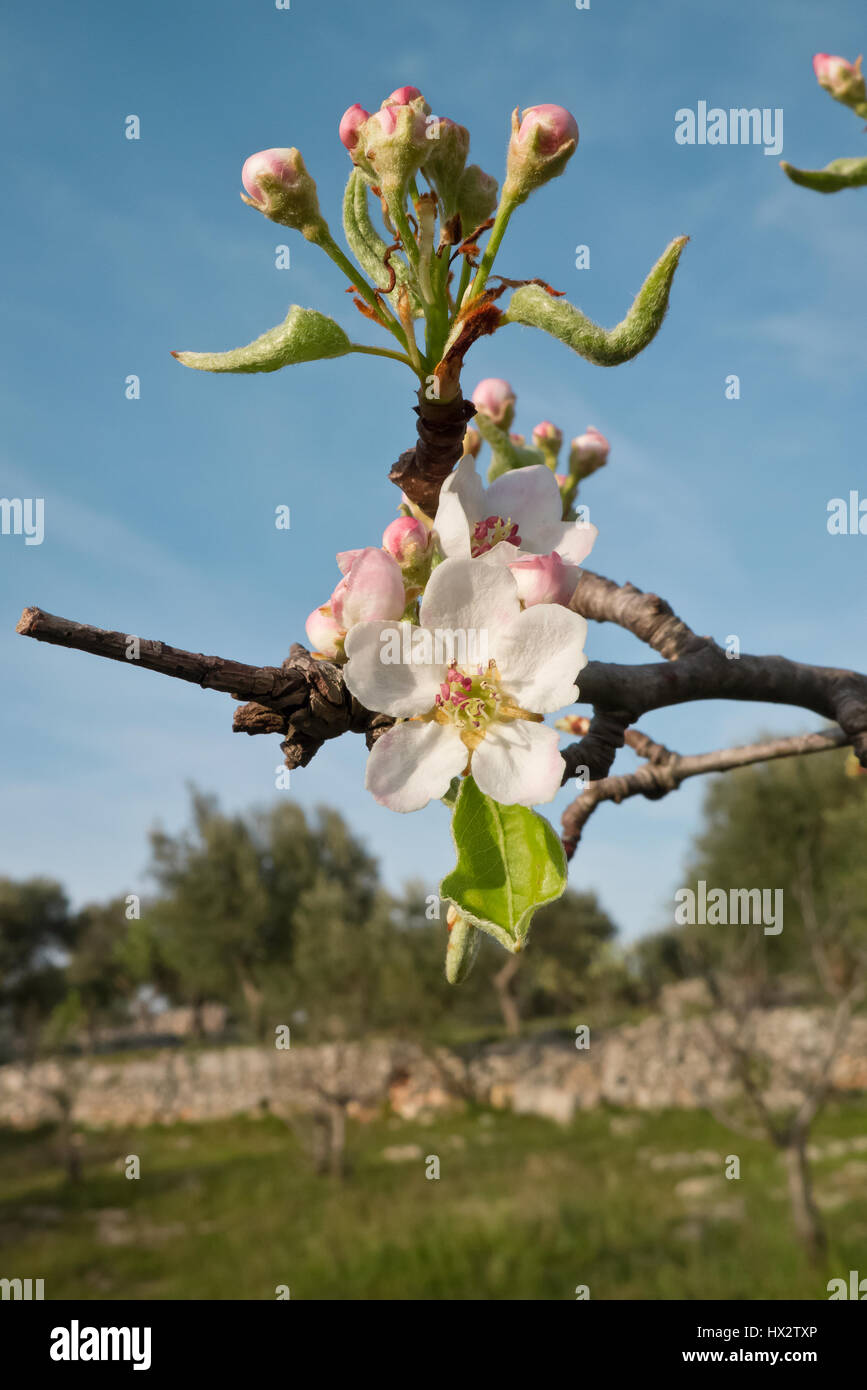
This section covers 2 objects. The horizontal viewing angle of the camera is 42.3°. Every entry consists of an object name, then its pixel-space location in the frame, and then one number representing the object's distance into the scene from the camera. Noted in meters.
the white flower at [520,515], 0.18
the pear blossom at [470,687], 0.15
